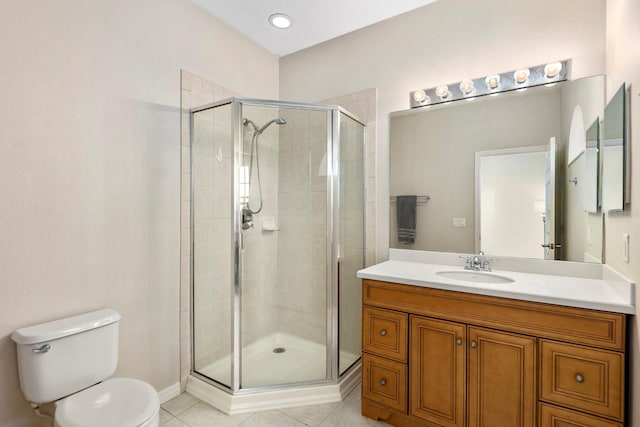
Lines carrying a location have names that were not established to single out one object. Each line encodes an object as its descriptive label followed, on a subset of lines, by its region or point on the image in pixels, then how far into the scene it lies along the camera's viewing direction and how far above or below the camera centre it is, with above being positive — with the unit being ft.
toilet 4.31 -2.60
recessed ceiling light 7.52 +4.71
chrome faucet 6.65 -1.06
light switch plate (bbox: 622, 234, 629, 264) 4.39 -0.48
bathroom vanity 4.31 -2.11
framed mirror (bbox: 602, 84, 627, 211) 4.51 +0.91
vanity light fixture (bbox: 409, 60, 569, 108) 6.08 +2.75
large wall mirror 5.82 +0.83
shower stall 6.93 -0.95
